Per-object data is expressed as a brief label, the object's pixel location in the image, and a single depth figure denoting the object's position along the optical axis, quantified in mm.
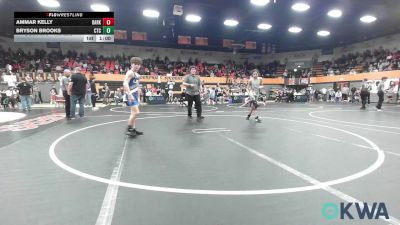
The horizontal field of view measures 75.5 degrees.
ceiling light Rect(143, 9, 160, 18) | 16892
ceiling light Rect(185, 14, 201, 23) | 17891
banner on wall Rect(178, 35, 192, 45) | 24688
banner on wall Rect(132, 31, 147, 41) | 23203
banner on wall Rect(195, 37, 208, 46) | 25306
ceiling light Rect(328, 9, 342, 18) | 16234
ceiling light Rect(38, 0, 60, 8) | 14735
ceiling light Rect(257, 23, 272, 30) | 20219
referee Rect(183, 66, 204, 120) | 9375
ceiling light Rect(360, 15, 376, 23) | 18148
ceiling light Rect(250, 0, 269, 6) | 14492
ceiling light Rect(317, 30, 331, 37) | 22966
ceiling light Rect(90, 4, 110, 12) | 15508
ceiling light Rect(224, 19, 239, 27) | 19359
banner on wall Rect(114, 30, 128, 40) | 22484
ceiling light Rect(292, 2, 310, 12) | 14906
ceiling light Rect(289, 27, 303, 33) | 21812
